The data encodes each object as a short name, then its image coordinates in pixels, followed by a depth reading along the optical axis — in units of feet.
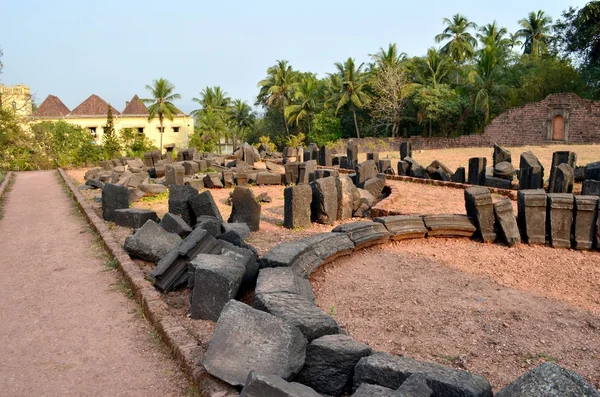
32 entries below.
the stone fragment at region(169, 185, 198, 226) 28.25
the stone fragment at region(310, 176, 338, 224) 29.91
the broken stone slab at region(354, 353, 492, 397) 9.69
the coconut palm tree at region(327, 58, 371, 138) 129.18
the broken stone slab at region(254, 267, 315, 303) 14.84
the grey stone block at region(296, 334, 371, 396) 11.30
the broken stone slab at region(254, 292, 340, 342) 12.22
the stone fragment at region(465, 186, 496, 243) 24.79
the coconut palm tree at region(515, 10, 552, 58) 138.31
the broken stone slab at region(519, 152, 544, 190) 38.34
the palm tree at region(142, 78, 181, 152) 139.13
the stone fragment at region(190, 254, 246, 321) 15.08
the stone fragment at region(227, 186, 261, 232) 28.73
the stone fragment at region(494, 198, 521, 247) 24.12
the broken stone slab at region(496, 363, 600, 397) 8.02
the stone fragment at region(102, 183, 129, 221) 32.07
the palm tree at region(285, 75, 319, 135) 142.55
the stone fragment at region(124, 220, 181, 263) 22.11
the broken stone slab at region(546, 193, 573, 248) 24.08
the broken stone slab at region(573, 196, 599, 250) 23.80
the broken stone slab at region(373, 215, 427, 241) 24.81
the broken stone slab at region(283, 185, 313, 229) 28.84
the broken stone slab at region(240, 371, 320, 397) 9.29
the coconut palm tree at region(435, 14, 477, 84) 131.75
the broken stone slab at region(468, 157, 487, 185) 43.25
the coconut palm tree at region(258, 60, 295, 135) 149.43
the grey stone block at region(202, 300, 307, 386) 11.07
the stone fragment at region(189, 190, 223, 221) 27.37
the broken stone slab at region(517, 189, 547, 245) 24.32
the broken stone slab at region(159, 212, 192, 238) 24.43
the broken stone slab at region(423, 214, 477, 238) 25.27
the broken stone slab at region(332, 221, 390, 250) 23.16
